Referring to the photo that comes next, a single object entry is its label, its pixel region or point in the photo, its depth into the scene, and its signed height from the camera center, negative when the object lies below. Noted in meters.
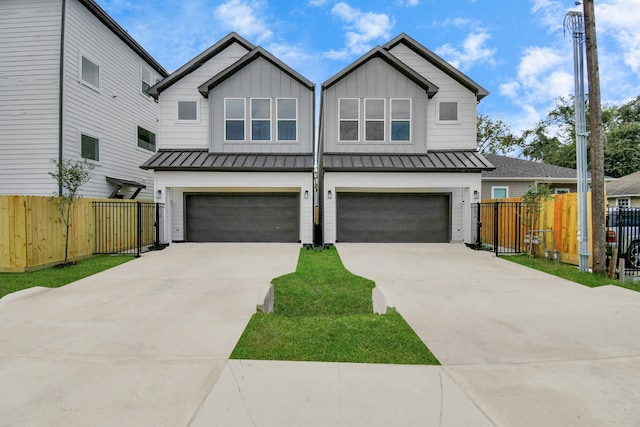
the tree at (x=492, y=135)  27.78 +7.11
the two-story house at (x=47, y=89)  11.23 +4.62
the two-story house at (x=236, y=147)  12.12 +2.78
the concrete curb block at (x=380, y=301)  5.06 -1.53
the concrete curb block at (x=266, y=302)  4.88 -1.48
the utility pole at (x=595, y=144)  7.25 +1.66
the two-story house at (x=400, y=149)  12.09 +2.69
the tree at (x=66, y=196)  8.52 +0.51
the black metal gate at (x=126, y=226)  10.45 -0.51
